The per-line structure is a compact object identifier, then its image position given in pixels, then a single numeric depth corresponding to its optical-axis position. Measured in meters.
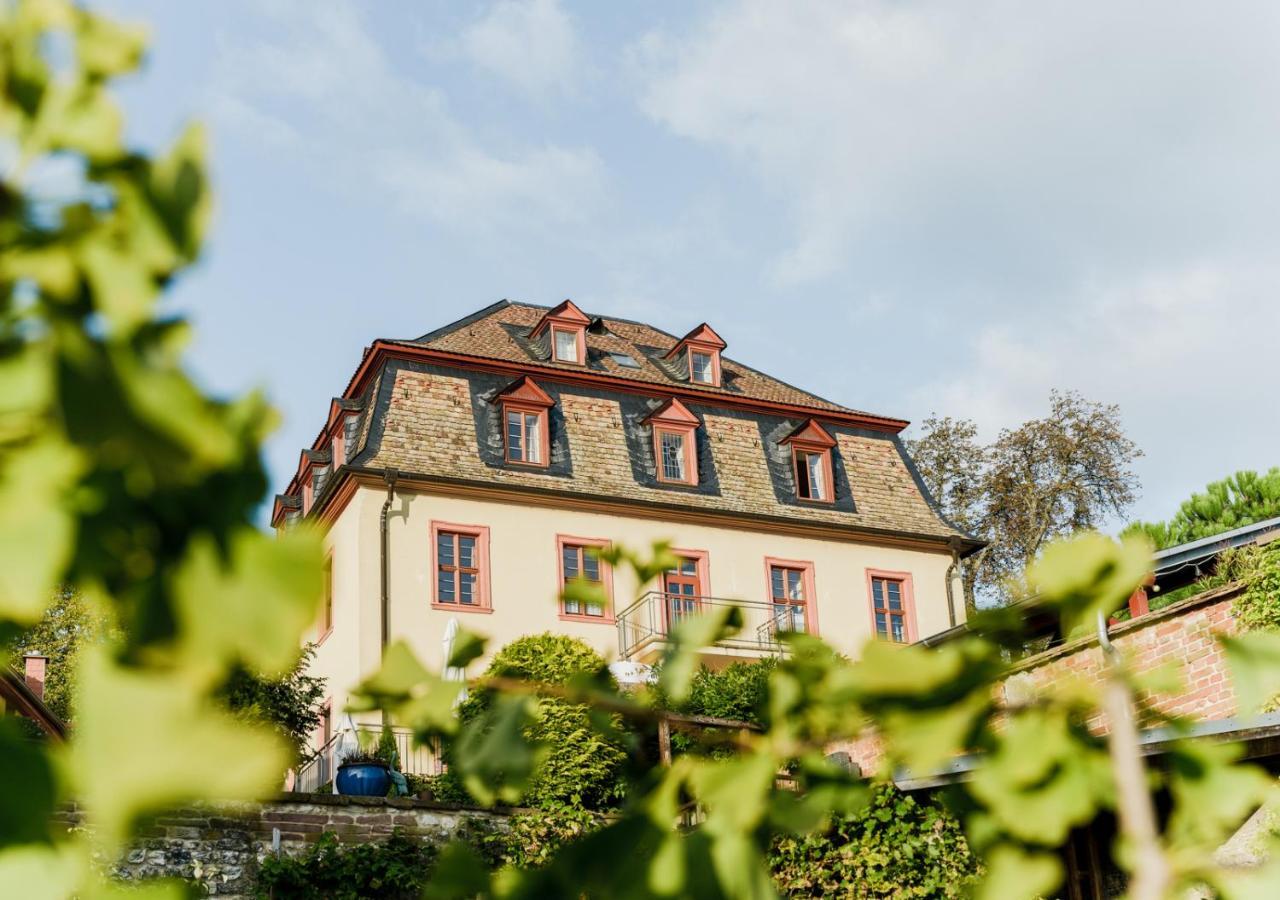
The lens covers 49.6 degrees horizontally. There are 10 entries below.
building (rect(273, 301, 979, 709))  20.20
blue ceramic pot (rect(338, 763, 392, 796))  13.80
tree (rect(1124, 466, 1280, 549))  24.36
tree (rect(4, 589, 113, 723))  30.08
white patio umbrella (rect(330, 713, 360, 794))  15.66
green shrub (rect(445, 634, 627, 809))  14.00
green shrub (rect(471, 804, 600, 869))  12.82
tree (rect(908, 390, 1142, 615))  30.67
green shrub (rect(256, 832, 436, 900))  11.50
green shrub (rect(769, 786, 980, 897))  12.43
